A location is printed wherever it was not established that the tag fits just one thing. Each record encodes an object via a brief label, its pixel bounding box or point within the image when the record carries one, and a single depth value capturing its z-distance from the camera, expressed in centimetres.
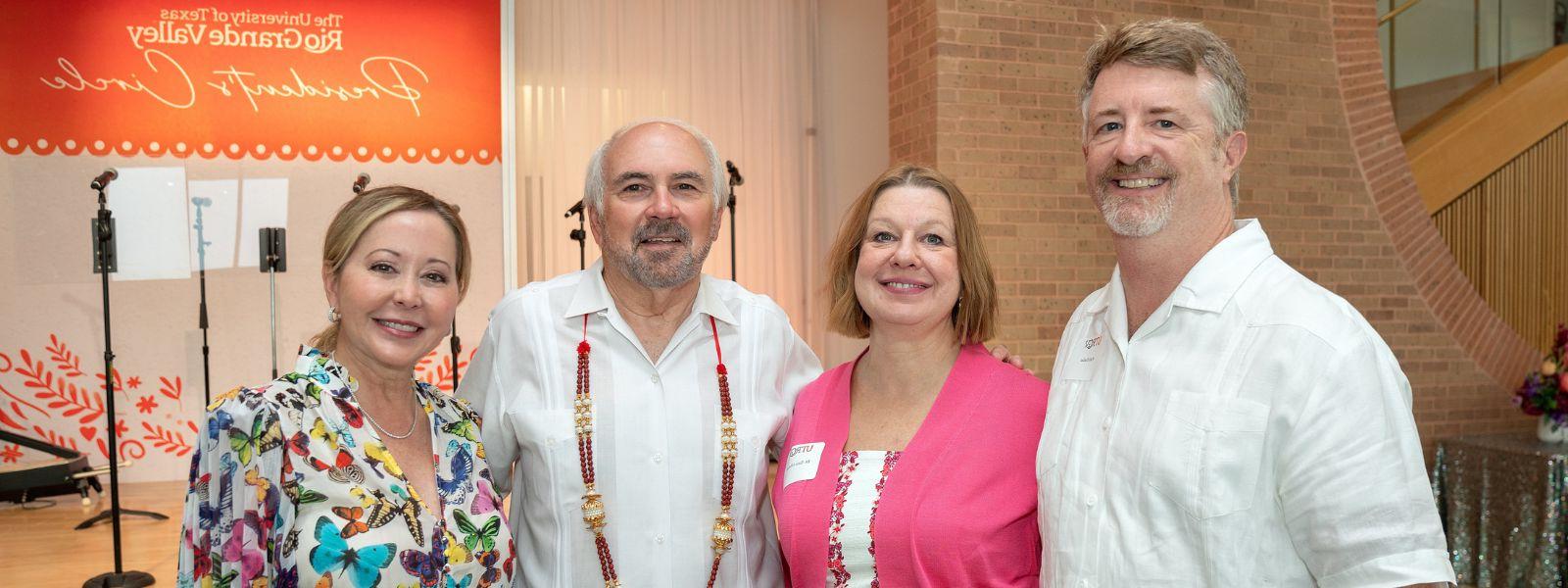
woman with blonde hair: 167
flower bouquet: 586
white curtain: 710
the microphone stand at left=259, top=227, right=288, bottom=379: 625
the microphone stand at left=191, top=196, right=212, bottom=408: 614
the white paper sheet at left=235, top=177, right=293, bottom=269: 630
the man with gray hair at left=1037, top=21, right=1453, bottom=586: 147
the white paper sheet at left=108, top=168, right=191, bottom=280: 607
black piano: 551
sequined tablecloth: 542
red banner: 604
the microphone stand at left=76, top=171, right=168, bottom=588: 441
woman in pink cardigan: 192
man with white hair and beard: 213
